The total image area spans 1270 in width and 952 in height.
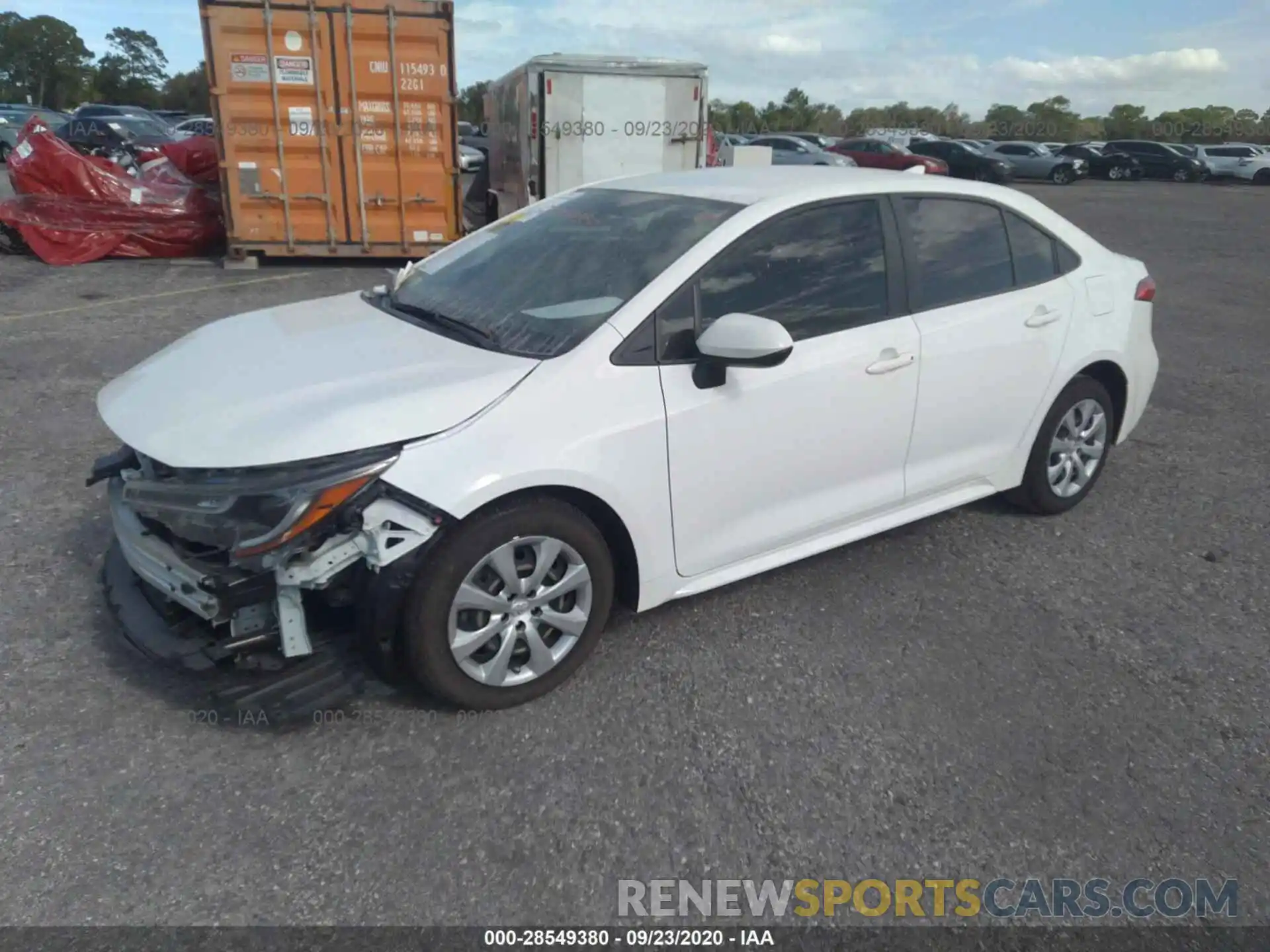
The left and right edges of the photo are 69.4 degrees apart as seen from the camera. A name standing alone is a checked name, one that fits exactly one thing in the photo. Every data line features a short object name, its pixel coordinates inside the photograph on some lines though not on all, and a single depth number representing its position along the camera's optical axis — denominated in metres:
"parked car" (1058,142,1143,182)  35.31
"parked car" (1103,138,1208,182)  34.75
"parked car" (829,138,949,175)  25.80
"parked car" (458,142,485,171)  15.32
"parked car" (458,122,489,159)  20.45
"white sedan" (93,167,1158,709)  2.60
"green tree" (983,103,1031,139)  57.63
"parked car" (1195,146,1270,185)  34.00
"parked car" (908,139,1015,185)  29.22
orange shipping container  10.09
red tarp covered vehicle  10.34
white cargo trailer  11.08
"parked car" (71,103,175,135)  23.83
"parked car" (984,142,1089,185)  32.19
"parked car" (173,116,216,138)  26.58
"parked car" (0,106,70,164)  25.50
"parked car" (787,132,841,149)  30.74
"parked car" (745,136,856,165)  24.78
